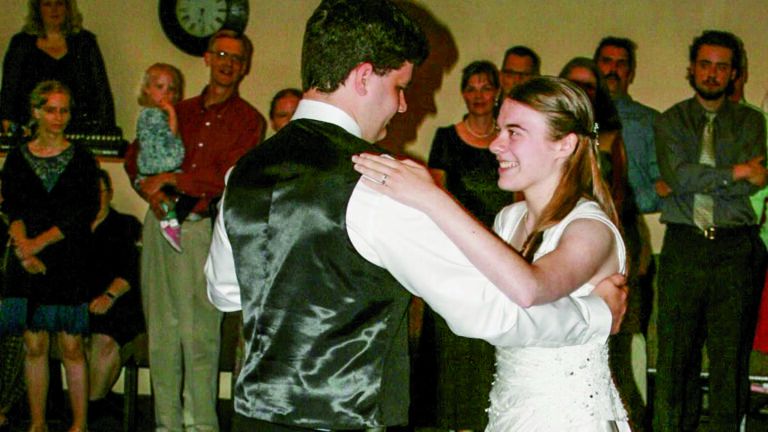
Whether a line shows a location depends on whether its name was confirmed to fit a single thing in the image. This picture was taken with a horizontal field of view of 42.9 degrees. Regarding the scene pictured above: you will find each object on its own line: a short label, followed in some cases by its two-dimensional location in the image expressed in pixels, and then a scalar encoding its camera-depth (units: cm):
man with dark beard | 443
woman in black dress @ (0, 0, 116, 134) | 599
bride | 232
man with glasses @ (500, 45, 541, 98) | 519
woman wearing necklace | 431
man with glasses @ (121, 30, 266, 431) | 454
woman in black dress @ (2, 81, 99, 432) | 456
